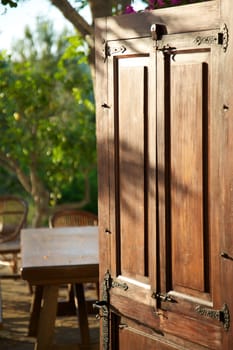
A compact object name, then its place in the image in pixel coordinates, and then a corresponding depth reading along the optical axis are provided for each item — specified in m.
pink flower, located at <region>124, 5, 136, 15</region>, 5.06
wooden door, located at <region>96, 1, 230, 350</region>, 4.14
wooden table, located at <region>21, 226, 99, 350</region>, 6.30
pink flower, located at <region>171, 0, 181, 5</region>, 4.67
